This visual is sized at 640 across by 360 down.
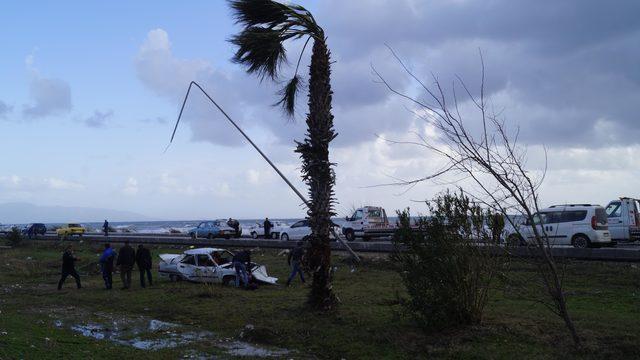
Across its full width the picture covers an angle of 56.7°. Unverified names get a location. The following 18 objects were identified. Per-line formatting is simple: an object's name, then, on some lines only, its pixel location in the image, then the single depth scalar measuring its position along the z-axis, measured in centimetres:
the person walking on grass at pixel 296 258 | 2014
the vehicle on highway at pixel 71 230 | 5806
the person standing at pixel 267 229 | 4388
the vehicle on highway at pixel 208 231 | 4462
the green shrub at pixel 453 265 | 1056
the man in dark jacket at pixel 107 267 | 2058
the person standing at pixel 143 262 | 2104
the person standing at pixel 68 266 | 2083
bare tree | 792
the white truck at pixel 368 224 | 3553
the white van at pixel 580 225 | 2328
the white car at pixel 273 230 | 4381
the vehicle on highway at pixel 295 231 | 3958
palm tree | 1352
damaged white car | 2069
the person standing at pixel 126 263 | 2064
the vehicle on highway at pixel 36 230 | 5791
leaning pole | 1665
